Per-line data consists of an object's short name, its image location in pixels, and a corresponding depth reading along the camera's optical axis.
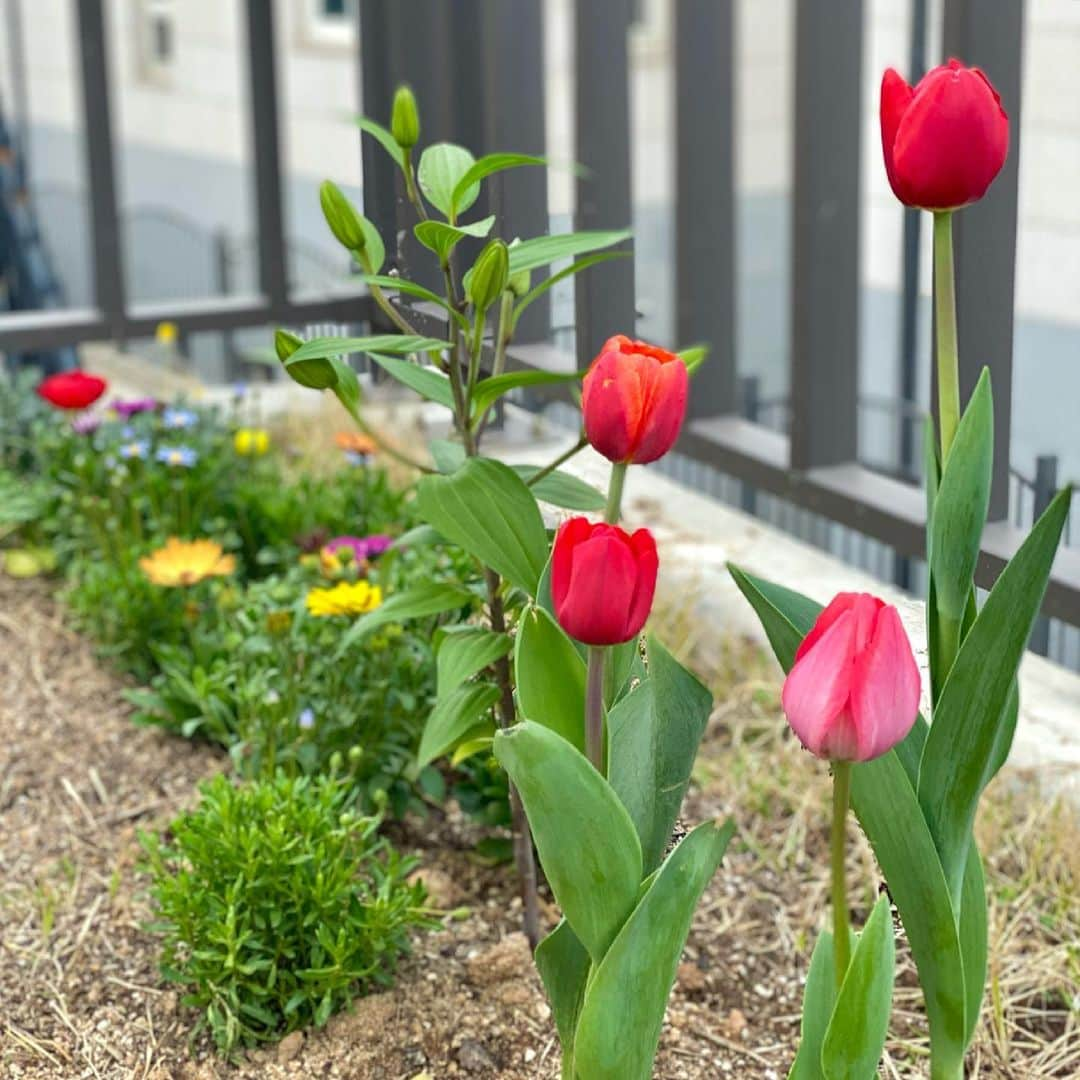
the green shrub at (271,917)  1.53
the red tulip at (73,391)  2.78
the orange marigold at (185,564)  2.32
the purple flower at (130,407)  2.92
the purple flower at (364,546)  2.15
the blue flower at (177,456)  2.73
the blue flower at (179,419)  2.88
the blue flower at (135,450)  2.73
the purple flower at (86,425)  2.87
